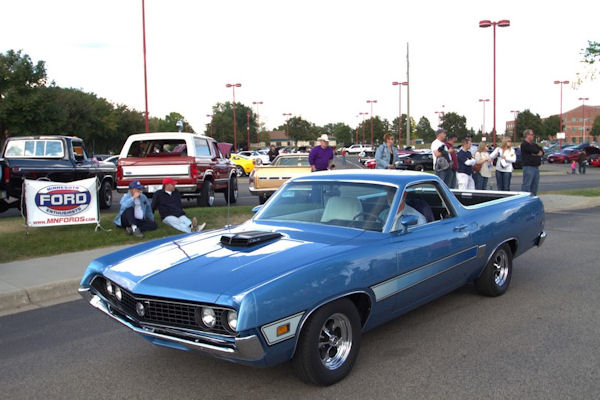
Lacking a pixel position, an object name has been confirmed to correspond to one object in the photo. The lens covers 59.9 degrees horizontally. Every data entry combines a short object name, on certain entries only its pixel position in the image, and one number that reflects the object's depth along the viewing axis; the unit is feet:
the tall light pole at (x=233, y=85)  170.81
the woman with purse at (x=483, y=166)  42.52
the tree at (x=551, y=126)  375.66
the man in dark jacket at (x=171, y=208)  31.17
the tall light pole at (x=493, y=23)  95.44
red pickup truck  39.73
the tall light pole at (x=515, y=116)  289.53
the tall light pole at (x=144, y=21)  73.82
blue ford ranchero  10.53
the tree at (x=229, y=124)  345.31
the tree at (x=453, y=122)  292.61
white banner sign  29.19
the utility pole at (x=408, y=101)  140.30
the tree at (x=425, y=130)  341.54
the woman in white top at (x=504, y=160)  43.12
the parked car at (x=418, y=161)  113.39
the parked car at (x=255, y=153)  132.50
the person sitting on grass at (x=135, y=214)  30.96
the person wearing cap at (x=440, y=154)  36.24
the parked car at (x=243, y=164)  107.34
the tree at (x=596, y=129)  384.68
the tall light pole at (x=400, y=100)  196.40
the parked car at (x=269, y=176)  48.39
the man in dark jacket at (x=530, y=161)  40.14
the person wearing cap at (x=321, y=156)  38.24
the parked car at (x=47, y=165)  38.04
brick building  476.54
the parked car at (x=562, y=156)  152.51
